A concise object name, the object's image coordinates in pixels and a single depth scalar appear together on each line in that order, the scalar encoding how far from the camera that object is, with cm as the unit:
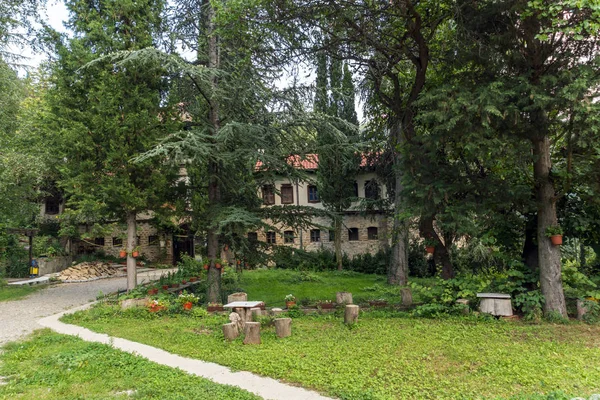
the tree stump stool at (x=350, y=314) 809
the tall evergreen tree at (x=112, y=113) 1122
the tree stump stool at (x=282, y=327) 738
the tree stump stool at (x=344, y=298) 984
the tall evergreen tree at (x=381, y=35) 932
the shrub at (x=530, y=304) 791
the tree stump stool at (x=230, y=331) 728
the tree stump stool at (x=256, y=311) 895
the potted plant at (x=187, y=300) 1018
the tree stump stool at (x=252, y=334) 702
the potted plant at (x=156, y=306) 992
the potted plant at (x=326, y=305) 967
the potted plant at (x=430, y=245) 950
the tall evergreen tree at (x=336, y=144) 1118
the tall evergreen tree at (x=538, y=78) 676
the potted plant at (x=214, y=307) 995
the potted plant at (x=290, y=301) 986
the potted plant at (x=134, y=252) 1181
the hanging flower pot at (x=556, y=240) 793
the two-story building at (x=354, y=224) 2302
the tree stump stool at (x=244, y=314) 806
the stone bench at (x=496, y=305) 814
